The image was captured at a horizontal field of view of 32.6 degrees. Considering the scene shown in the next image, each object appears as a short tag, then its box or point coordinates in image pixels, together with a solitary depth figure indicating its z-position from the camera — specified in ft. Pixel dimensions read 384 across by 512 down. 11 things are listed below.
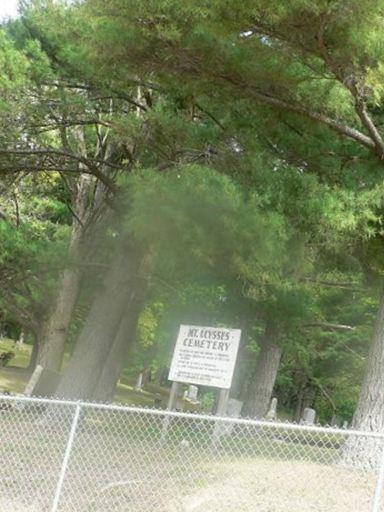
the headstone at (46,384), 47.03
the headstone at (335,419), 110.81
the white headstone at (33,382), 44.73
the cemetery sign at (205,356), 31.09
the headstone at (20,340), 140.83
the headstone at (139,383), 112.49
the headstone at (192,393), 101.24
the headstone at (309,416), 82.05
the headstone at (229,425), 30.53
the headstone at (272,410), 82.43
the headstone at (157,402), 80.50
